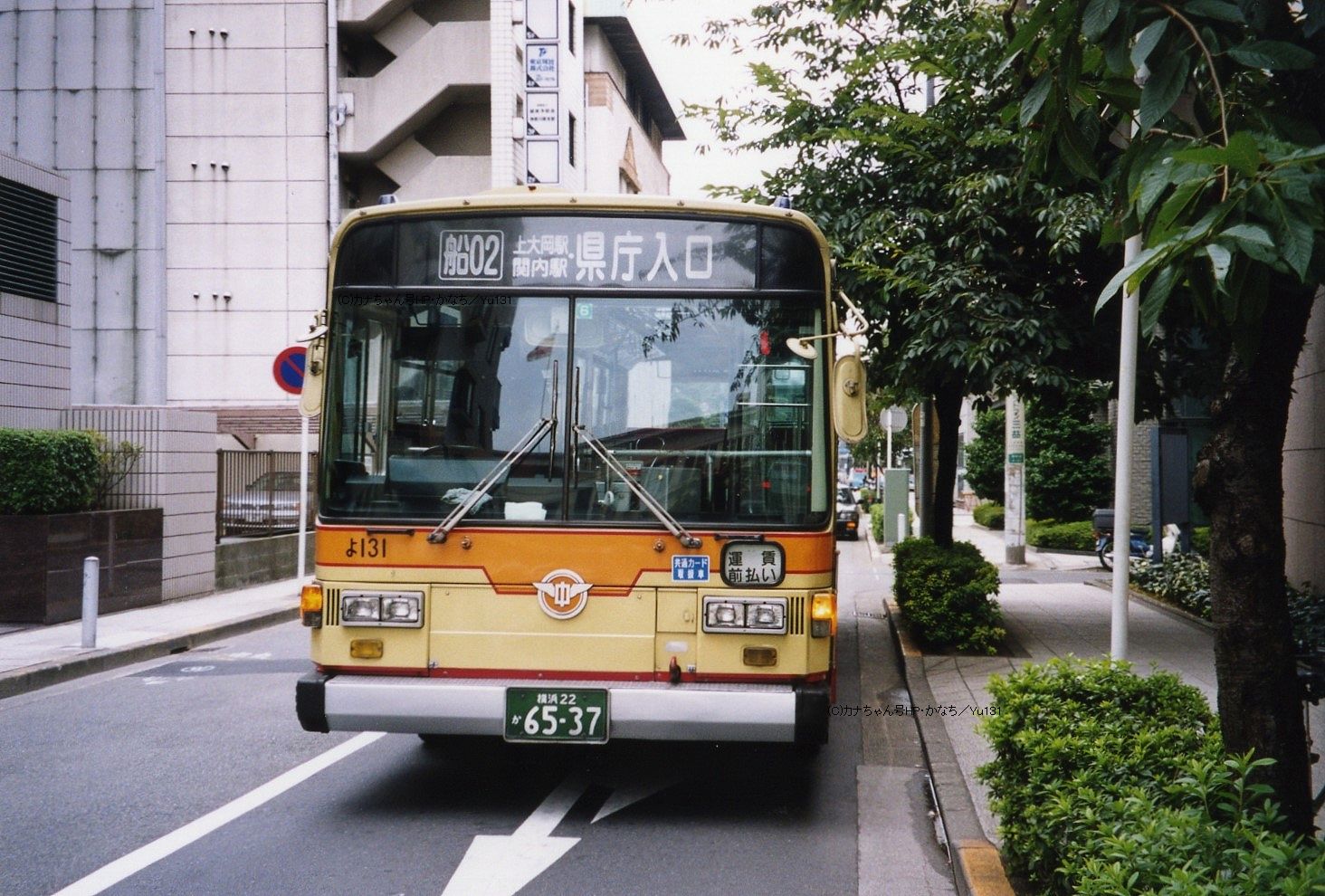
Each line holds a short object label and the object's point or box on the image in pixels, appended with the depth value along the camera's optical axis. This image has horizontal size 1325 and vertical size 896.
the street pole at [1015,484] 22.00
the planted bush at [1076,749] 4.05
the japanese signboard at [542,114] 30.52
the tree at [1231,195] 2.64
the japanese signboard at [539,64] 30.62
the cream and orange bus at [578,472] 5.84
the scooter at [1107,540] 21.59
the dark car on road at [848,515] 34.16
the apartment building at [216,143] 30.36
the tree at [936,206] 10.19
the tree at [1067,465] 27.08
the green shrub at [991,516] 34.81
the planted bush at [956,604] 10.54
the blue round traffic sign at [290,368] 14.91
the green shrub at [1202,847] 3.05
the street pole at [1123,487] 6.03
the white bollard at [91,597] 10.91
